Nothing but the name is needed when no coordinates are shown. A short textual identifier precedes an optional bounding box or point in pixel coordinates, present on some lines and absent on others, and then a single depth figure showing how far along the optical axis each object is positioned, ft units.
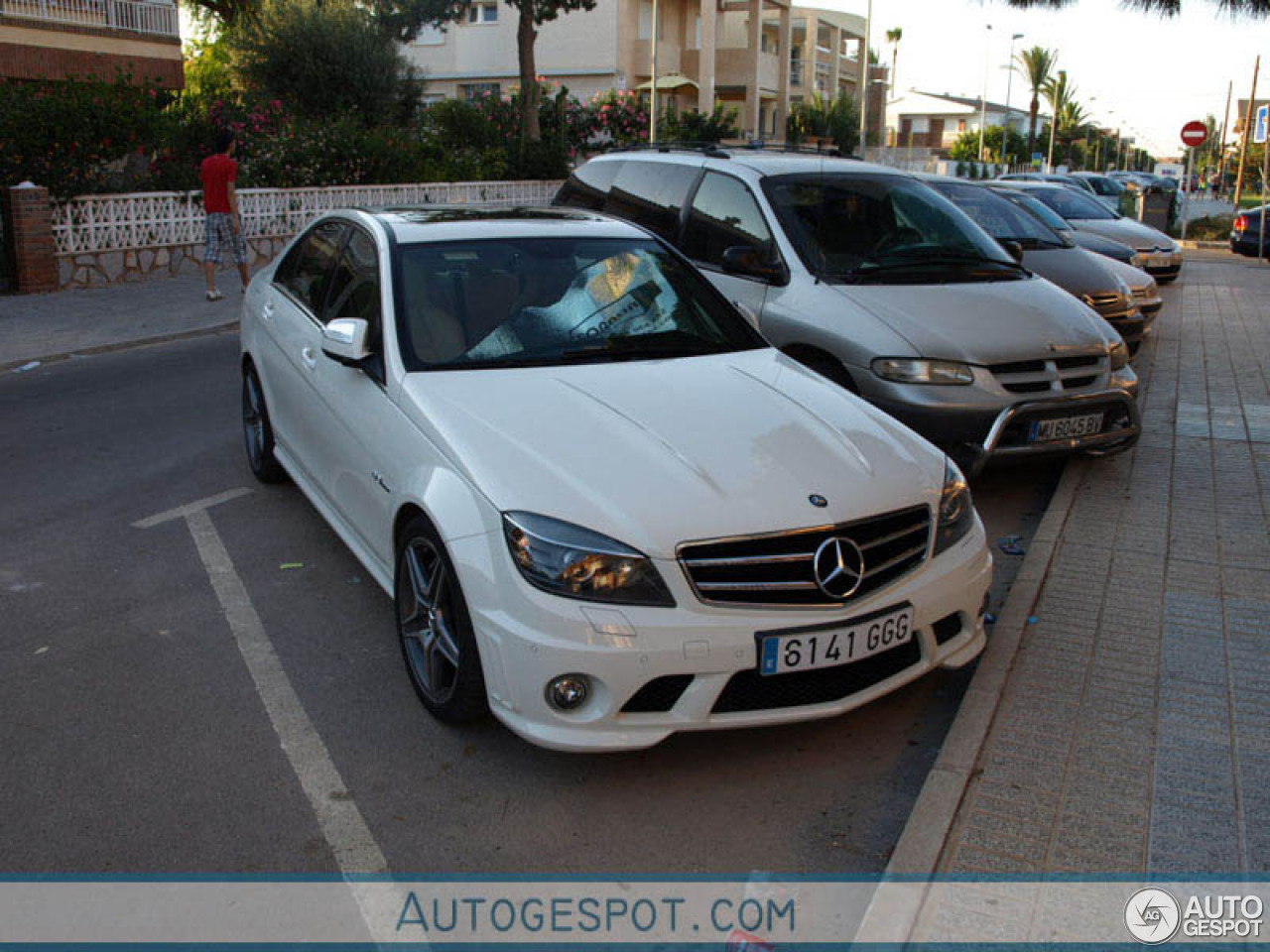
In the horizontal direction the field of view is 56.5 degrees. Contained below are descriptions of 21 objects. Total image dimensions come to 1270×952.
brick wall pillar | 46.85
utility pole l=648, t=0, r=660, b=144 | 114.62
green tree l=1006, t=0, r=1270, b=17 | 28.99
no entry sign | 88.33
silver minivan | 20.85
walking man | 46.85
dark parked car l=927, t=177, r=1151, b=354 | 34.06
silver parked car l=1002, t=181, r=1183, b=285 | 55.36
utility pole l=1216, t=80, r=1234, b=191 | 173.68
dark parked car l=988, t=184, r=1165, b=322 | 39.40
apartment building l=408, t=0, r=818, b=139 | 152.05
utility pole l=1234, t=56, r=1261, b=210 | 121.56
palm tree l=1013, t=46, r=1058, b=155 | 271.08
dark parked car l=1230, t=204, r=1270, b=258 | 82.64
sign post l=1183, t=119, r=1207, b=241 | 88.33
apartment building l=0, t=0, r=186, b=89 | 83.97
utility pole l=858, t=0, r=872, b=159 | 157.16
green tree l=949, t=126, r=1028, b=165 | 287.89
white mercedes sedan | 11.28
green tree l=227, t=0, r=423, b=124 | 104.73
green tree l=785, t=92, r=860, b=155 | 181.16
